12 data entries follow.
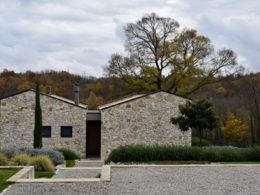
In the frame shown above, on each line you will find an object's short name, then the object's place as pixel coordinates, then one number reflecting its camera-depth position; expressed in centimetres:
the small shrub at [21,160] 1683
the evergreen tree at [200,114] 2553
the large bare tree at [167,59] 4441
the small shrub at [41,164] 1716
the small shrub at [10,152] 1994
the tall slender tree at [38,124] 2630
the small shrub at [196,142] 3432
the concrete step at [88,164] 2344
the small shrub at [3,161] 1689
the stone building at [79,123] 3127
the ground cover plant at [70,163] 2338
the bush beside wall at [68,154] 2847
